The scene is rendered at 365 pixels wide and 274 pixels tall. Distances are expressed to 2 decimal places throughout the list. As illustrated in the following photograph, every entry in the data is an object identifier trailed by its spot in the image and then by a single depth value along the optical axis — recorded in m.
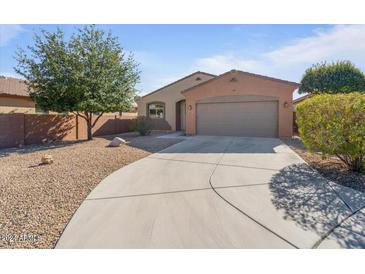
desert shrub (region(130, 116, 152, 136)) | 16.94
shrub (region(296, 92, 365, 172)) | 5.38
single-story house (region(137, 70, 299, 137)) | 14.24
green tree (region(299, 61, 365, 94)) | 17.33
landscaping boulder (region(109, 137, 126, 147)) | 10.96
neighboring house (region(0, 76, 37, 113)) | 15.98
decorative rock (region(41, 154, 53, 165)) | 7.21
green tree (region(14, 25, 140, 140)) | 11.29
